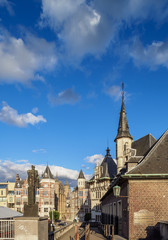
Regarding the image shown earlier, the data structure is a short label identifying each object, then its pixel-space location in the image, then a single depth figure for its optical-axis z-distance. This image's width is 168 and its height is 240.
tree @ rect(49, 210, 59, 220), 69.35
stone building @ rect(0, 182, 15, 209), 77.00
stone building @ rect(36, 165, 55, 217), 75.31
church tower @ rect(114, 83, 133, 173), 43.25
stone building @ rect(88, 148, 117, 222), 55.19
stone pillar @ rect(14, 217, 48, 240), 10.85
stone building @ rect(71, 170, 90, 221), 82.88
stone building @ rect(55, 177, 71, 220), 91.78
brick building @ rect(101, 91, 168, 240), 17.58
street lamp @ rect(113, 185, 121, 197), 18.12
